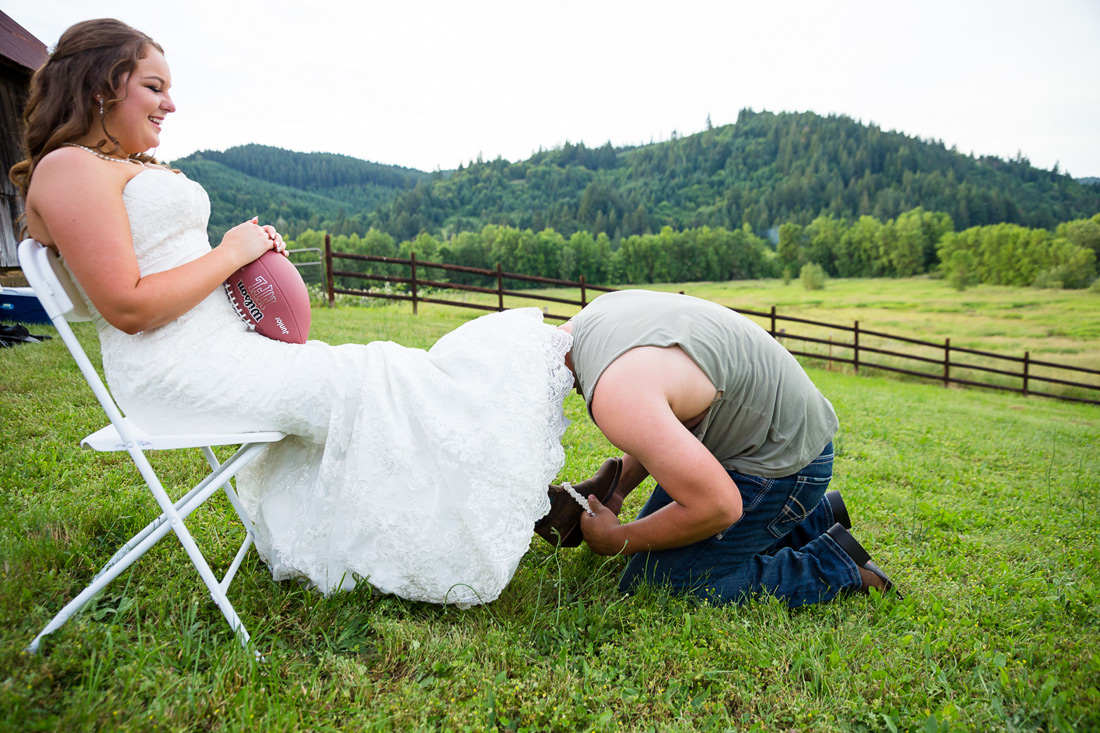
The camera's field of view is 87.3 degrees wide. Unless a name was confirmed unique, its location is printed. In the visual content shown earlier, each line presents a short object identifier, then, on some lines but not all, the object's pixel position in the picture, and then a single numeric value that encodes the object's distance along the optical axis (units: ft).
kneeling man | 5.78
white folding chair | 4.84
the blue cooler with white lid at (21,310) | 23.13
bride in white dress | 5.16
